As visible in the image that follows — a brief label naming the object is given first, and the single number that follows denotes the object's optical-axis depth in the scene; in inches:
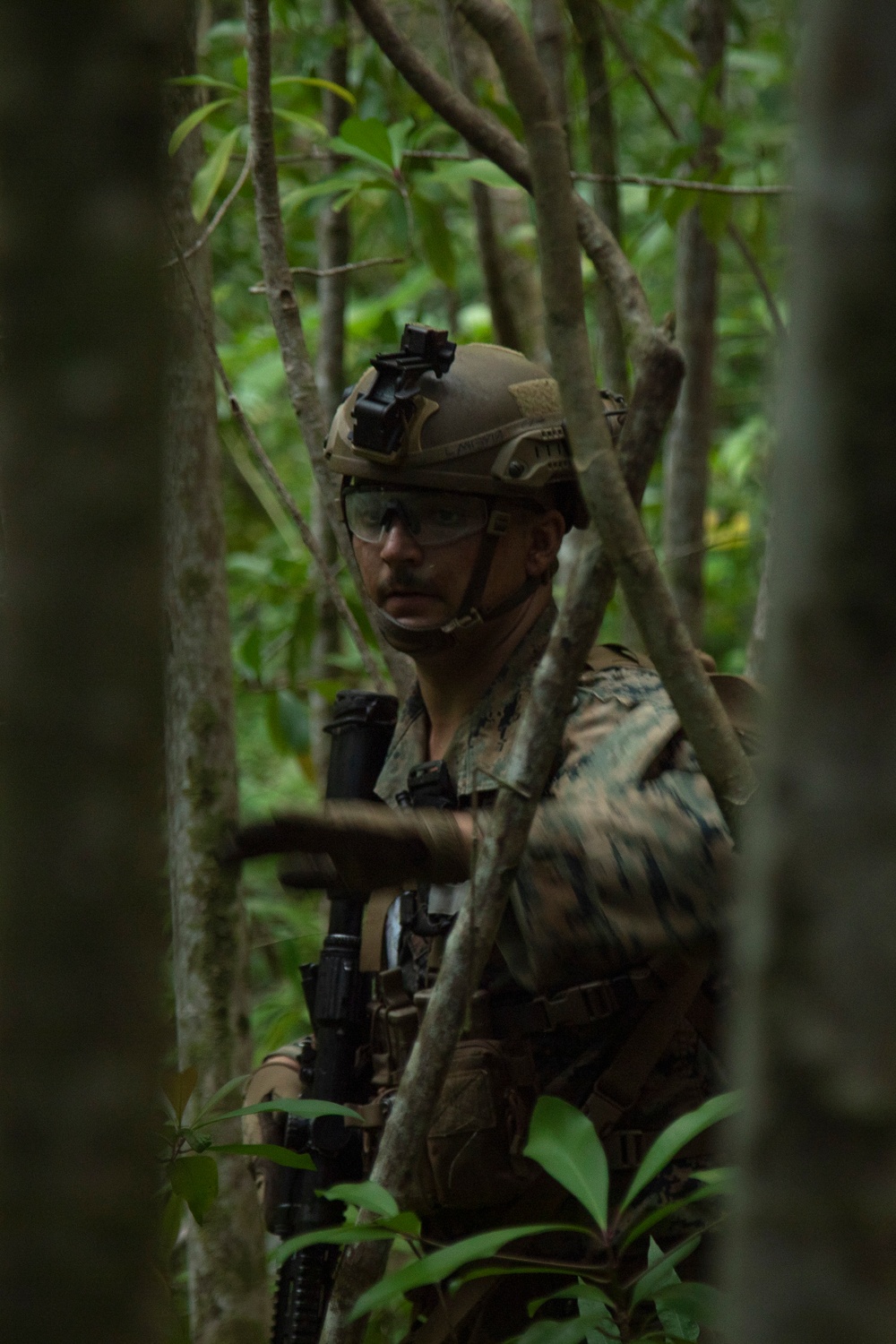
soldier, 232.1
